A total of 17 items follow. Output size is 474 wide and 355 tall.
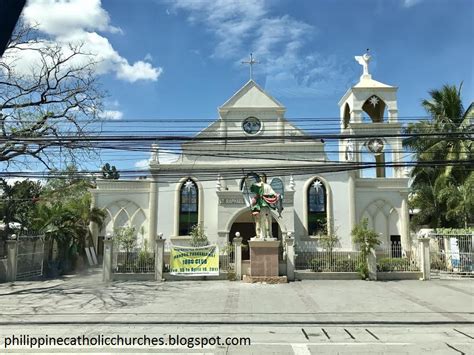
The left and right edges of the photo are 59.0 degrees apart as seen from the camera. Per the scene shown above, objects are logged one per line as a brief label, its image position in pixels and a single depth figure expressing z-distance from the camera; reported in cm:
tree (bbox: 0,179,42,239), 2362
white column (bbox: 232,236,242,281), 1853
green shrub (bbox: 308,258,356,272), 1914
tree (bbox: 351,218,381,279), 1858
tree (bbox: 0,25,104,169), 1554
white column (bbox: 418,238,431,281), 1872
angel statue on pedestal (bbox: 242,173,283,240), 1814
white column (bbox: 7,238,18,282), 1877
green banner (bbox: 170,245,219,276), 1862
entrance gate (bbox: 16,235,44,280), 1942
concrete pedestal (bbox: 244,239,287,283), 1773
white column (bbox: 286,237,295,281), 1839
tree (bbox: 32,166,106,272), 2208
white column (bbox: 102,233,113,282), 1828
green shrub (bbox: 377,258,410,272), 1905
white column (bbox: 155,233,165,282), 1847
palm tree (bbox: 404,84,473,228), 2456
